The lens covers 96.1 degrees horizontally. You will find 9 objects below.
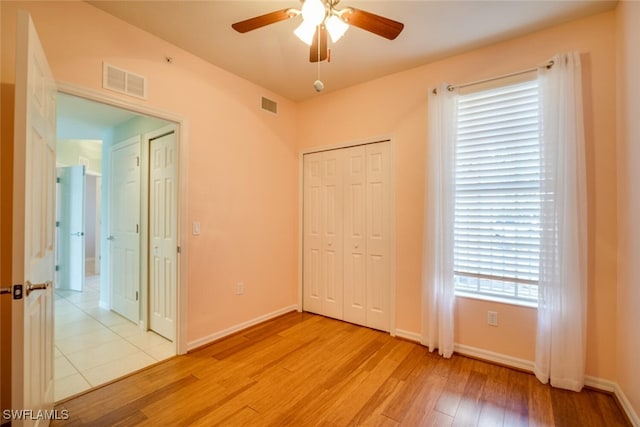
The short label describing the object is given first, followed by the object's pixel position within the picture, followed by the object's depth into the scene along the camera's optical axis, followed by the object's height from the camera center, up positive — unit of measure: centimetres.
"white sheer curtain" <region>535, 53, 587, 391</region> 212 -13
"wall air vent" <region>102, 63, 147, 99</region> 219 +103
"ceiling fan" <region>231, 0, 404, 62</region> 162 +114
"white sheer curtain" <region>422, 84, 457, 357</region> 263 -7
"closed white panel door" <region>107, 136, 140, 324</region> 338 -22
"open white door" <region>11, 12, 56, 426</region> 123 -10
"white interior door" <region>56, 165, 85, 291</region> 502 -31
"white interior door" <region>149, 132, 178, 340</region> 291 -25
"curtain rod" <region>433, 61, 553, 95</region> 228 +120
